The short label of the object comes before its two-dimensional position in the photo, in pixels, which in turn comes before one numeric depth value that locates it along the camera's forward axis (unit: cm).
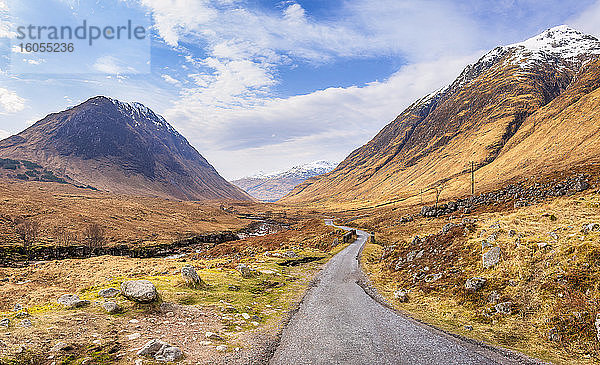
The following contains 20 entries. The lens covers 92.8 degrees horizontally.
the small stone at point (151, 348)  1047
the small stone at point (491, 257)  1989
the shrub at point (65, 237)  7885
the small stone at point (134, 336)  1179
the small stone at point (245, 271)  2894
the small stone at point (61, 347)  995
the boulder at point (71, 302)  1448
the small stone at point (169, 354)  1032
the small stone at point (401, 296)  2128
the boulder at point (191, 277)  2212
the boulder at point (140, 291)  1567
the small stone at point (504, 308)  1560
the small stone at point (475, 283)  1855
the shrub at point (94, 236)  8106
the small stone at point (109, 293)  1631
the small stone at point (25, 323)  1127
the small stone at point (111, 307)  1440
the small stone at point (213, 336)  1323
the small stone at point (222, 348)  1207
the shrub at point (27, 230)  7234
